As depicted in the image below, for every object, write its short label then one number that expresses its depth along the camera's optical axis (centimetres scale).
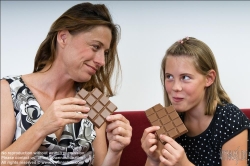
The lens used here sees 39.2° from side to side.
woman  139
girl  163
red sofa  204
